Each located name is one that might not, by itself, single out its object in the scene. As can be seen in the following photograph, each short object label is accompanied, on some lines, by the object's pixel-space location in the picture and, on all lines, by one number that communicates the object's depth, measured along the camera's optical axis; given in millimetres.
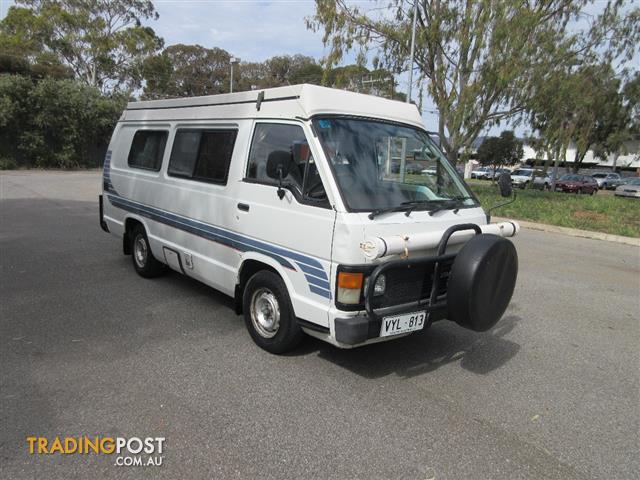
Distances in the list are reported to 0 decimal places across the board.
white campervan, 3508
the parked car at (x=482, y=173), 52562
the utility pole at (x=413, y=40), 17219
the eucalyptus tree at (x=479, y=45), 16297
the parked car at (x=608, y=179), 42812
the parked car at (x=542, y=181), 33469
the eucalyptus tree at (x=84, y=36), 39594
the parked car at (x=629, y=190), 30328
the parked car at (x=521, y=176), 38197
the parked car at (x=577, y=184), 32250
